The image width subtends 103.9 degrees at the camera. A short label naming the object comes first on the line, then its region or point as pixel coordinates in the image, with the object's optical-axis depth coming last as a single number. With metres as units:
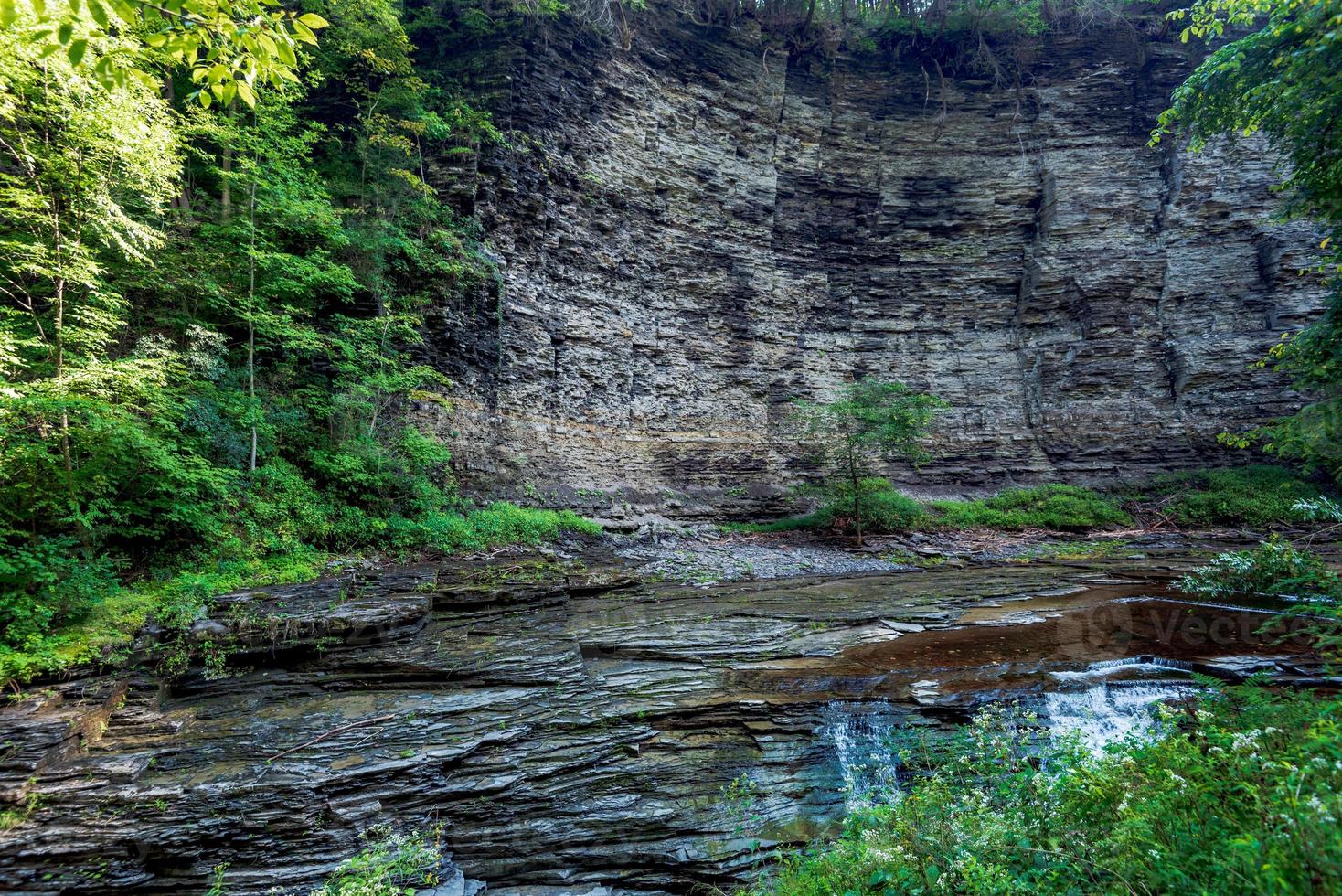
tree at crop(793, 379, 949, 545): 14.84
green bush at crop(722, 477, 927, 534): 15.37
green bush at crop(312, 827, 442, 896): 3.58
